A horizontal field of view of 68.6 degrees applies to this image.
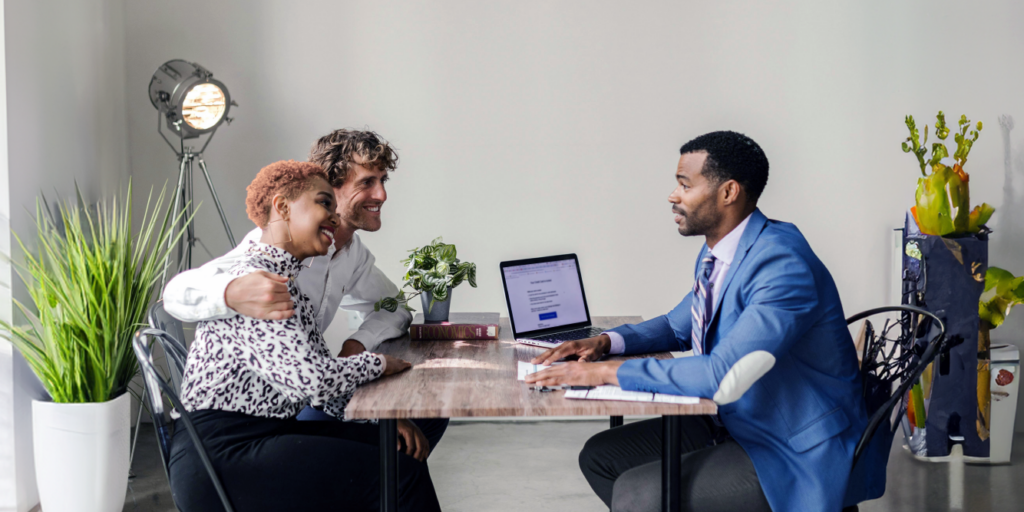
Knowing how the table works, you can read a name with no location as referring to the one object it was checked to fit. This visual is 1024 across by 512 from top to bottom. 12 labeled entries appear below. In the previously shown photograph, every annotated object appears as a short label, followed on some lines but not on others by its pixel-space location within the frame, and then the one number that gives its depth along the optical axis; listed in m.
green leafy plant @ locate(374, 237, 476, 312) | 2.39
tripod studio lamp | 3.25
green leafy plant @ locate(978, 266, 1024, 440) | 3.33
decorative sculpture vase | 3.19
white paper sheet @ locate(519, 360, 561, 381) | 1.83
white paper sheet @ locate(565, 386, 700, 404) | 1.55
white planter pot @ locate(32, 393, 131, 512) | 2.52
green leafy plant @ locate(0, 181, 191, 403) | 2.54
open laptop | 2.36
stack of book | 2.34
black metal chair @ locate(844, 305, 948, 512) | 1.72
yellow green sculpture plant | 3.25
